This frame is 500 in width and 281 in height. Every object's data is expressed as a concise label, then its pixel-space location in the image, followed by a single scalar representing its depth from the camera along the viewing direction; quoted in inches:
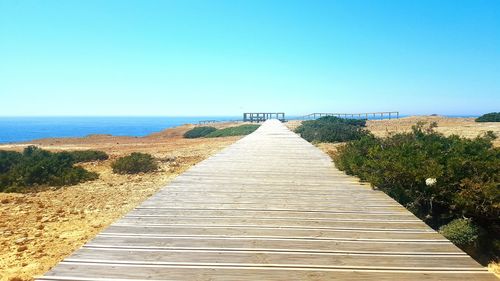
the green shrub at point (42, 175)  390.9
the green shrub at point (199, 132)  1415.2
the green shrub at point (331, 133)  748.5
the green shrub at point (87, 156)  599.5
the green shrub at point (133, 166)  468.4
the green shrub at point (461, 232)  196.4
